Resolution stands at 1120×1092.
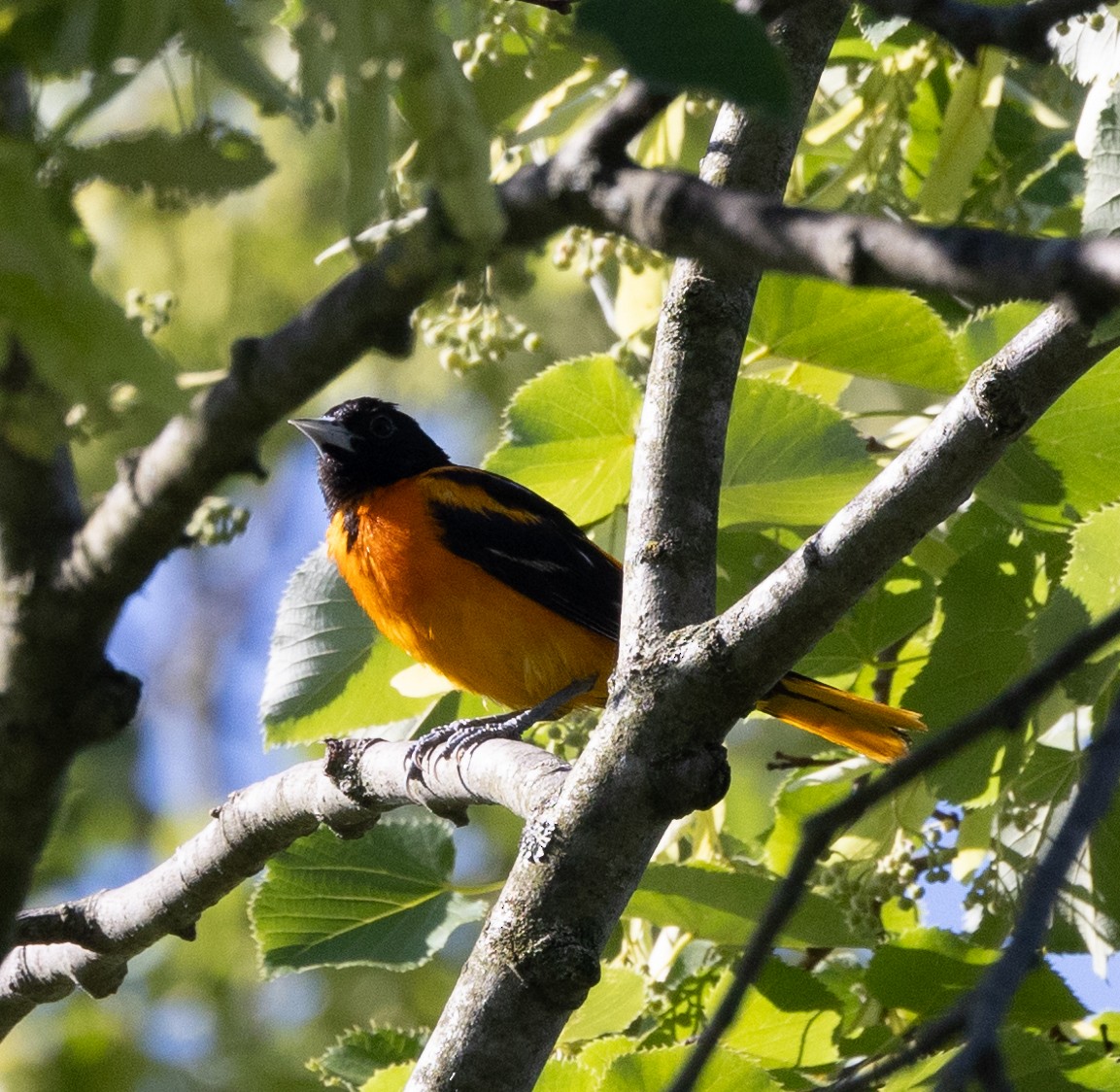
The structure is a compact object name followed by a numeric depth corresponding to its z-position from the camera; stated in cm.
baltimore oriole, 780
